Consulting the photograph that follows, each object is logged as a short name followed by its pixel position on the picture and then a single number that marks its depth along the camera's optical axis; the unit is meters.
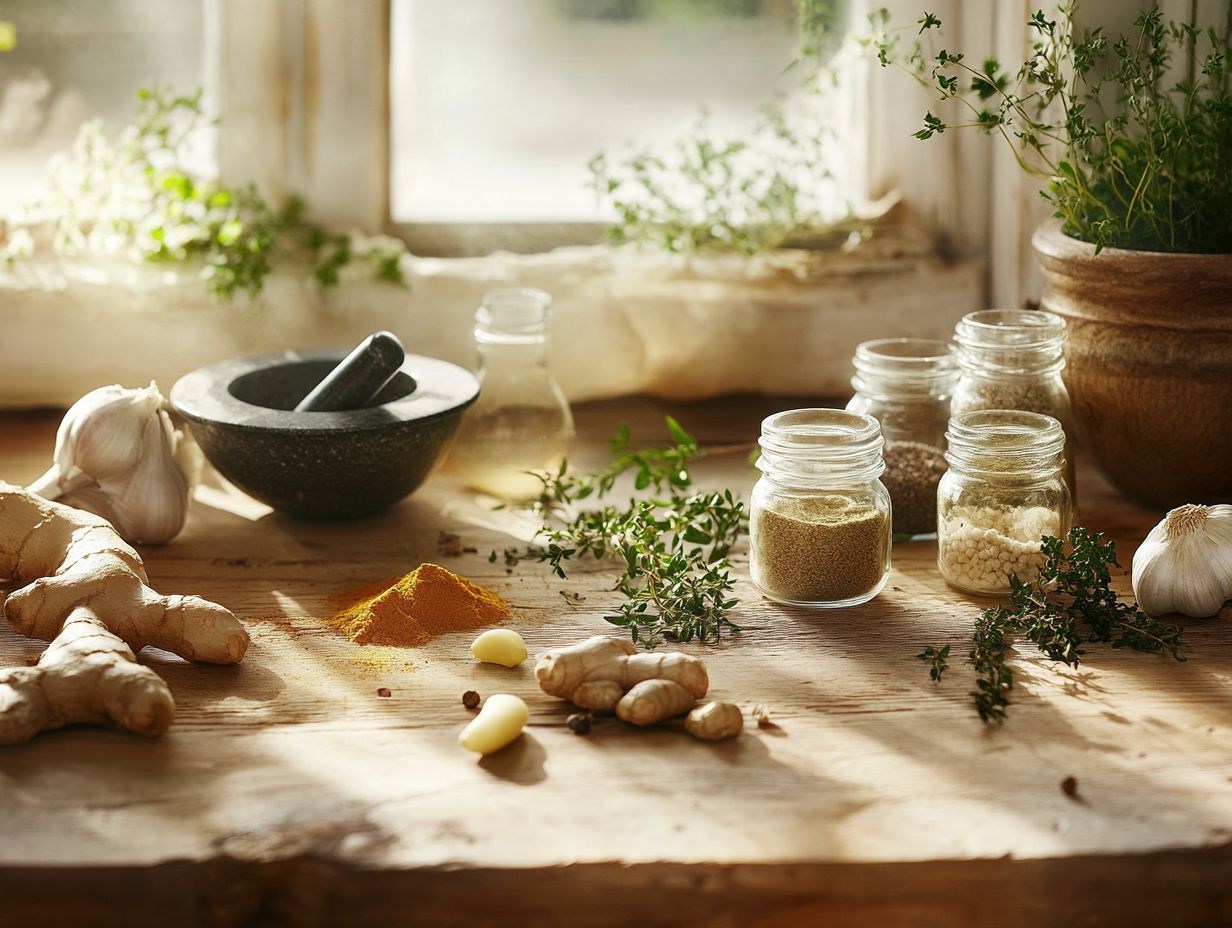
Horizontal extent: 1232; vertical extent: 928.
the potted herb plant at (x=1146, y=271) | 1.23
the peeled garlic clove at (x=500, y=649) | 1.08
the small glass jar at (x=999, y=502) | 1.19
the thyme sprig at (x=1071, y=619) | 1.08
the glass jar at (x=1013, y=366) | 1.31
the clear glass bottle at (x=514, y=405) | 1.44
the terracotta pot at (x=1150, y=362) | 1.26
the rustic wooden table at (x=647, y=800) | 0.81
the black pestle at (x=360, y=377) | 1.28
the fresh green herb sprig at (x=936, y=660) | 1.05
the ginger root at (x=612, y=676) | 0.99
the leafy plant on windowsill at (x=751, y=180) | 1.66
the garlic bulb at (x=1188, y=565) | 1.14
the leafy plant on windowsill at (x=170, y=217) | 1.59
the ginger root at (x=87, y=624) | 0.94
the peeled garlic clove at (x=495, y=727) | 0.94
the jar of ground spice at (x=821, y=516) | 1.17
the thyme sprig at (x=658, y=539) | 1.15
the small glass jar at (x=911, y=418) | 1.33
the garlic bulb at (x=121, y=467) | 1.29
